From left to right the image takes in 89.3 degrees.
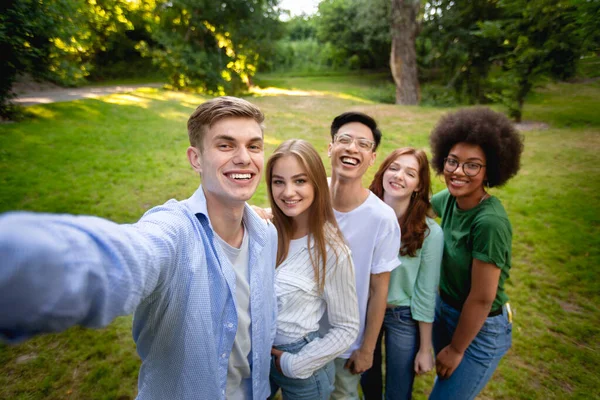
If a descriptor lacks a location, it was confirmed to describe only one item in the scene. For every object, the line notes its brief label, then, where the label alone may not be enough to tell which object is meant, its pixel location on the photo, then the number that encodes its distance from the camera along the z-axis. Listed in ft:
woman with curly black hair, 5.76
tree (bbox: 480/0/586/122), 27.96
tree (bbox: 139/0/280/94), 50.90
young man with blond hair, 2.05
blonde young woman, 5.61
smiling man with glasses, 6.23
